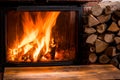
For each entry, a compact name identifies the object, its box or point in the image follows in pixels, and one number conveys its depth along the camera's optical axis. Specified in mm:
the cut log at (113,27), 2738
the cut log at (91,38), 2781
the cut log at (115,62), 2857
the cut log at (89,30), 2760
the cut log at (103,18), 2727
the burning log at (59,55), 2807
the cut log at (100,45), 2797
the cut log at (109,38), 2783
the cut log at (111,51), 2775
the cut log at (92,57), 2836
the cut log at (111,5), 2744
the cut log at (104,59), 2840
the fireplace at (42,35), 2668
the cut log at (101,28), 2758
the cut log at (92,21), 2710
